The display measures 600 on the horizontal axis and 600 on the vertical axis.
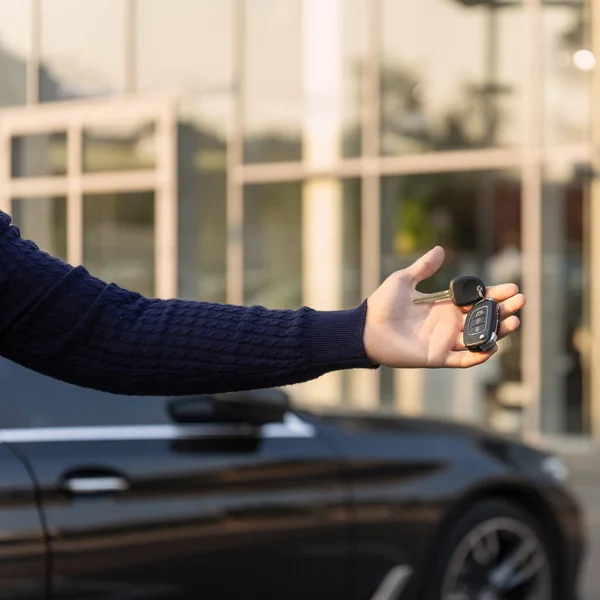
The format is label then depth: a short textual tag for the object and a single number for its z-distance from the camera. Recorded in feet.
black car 22.09
